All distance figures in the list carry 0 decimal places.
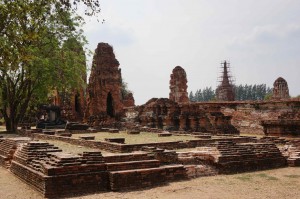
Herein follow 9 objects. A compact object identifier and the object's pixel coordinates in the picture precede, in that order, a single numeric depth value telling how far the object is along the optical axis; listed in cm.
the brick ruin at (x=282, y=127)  1404
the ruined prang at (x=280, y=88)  3036
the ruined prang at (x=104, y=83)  2439
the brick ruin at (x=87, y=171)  653
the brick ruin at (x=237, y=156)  879
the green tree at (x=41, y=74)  1875
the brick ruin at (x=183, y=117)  1928
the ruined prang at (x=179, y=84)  3175
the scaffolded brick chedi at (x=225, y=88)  4859
